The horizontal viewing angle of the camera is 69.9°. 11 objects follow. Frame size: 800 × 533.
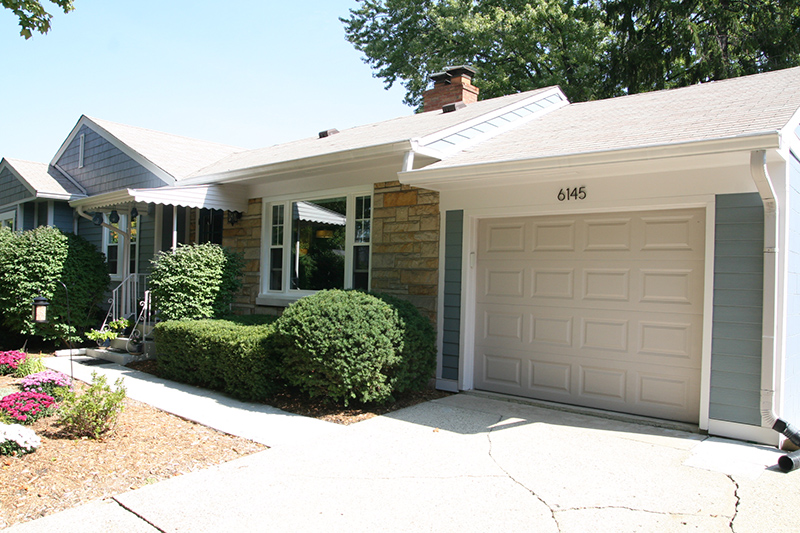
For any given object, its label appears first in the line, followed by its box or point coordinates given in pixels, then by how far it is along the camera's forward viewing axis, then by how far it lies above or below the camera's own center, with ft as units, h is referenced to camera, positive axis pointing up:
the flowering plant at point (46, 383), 18.02 -4.11
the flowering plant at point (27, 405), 16.39 -4.41
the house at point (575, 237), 15.83 +1.13
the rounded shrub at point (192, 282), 26.18 -1.11
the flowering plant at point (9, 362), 24.12 -4.55
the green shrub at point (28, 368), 23.67 -4.71
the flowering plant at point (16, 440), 13.79 -4.54
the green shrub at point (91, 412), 15.43 -4.23
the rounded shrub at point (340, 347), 18.10 -2.70
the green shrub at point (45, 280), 30.53 -1.36
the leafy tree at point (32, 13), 20.36 +8.73
